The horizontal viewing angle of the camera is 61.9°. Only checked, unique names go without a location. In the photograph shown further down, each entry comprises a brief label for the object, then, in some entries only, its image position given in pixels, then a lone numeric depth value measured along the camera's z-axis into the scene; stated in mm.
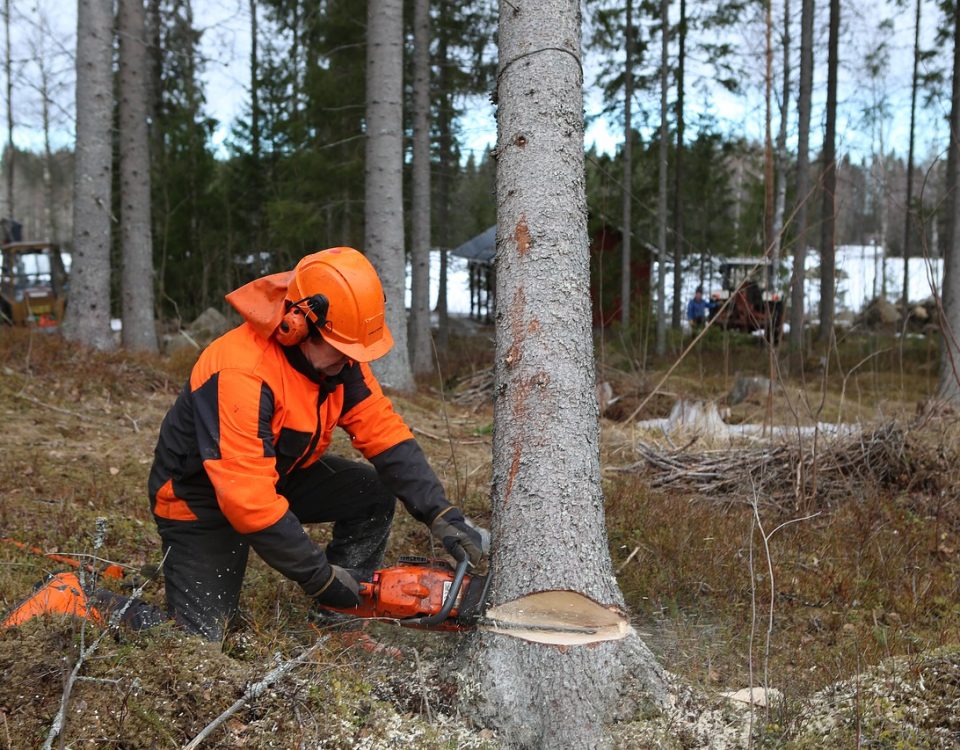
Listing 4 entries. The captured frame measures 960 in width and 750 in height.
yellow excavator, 15969
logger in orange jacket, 2771
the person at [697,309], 18359
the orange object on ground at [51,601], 2832
